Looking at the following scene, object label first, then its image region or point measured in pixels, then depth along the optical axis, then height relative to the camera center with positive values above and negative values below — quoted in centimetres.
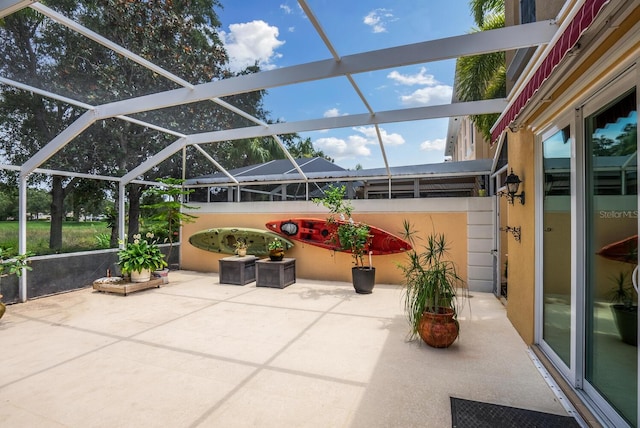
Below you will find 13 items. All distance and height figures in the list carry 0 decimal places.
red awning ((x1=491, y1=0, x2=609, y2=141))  160 +104
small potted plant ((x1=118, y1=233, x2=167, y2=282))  643 -95
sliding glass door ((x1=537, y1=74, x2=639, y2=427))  188 -24
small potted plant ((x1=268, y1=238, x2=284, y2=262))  700 -83
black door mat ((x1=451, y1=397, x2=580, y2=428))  215 -144
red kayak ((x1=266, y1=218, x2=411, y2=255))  681 -46
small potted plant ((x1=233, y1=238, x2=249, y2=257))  748 -80
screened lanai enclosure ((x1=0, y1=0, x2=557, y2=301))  345 +172
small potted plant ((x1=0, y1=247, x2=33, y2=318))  488 -78
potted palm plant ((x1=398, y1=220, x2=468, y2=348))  338 -102
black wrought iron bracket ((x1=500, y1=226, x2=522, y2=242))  386 -22
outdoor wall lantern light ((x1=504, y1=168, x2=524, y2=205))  376 +35
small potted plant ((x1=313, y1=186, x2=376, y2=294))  614 -45
